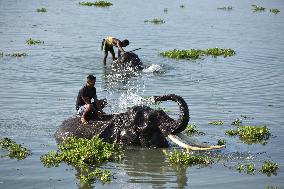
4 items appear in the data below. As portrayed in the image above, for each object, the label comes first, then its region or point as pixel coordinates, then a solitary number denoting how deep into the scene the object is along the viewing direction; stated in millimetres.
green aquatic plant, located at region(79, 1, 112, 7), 49375
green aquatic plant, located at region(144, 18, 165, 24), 39312
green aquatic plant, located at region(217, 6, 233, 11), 49425
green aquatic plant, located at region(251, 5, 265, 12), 48831
